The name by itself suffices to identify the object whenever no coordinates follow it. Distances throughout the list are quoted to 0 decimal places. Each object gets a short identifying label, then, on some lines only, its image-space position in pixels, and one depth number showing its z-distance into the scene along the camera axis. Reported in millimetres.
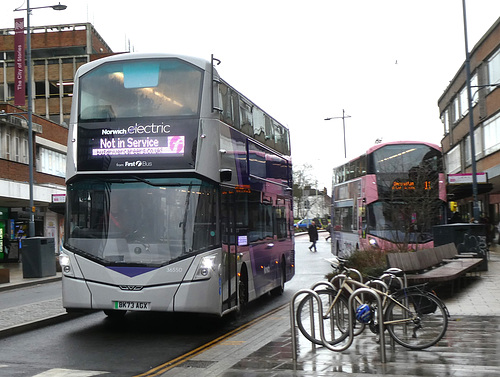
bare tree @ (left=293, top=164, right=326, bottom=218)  91312
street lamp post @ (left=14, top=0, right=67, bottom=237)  29416
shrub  14141
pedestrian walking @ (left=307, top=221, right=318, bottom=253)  39875
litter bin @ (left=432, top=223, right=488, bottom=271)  18547
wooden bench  12734
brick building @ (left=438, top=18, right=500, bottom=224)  35884
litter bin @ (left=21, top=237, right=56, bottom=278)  23672
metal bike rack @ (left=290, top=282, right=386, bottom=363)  7830
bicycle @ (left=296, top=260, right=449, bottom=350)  8289
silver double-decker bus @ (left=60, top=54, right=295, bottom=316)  10523
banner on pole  35438
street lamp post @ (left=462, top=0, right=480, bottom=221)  27912
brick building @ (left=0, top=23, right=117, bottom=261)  34469
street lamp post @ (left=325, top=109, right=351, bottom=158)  56938
